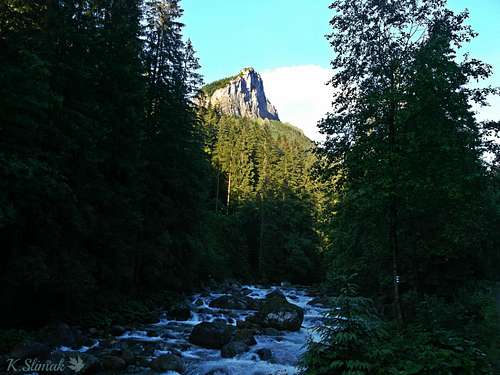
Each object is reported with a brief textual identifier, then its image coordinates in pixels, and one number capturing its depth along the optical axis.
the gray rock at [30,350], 11.16
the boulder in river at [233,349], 15.20
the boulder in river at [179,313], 22.17
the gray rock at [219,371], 13.19
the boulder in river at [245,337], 16.61
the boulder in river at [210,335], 16.41
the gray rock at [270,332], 19.41
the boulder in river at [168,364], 13.05
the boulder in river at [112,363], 12.41
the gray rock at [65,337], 13.98
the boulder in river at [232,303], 27.66
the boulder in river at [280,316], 20.80
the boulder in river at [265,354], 15.01
